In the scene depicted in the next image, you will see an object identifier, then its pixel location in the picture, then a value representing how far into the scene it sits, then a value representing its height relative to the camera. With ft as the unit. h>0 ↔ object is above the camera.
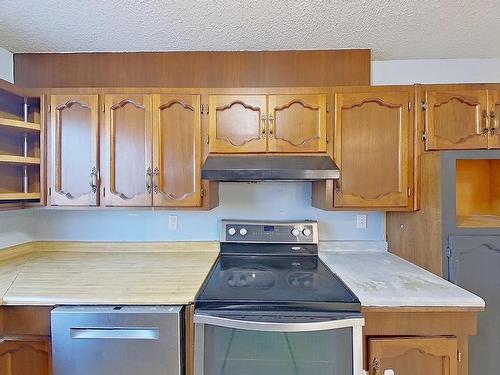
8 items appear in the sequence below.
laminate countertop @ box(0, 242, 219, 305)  4.58 -1.54
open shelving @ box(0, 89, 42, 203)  5.87 +0.83
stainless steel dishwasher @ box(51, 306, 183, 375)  4.40 -2.20
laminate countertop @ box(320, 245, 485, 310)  4.39 -1.57
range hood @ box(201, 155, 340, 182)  5.43 +0.31
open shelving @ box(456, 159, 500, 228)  6.66 -0.02
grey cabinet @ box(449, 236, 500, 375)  5.31 -1.74
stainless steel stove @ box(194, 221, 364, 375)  4.31 -2.07
